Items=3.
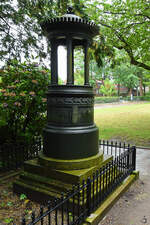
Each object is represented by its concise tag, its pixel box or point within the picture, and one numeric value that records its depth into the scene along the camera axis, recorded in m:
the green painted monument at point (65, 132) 4.53
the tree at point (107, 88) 64.62
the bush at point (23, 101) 5.94
